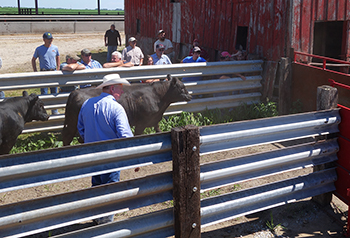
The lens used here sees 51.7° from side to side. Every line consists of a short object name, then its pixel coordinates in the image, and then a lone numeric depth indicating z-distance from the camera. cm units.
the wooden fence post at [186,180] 313
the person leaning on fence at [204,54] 1152
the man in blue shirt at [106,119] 392
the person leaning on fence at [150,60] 926
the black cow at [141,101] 679
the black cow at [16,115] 620
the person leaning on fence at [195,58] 932
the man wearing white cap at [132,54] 1056
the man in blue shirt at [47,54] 926
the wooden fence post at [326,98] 420
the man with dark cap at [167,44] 1250
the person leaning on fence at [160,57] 939
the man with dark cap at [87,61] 823
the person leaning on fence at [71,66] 710
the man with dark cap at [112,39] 1739
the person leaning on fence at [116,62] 836
